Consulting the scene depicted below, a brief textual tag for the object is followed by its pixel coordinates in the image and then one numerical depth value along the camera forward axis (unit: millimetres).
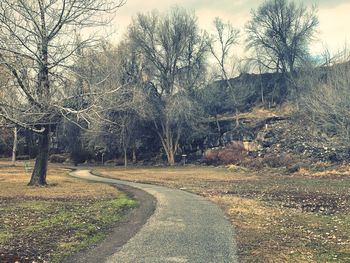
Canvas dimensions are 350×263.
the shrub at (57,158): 73875
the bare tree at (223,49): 70750
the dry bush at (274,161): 42312
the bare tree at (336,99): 35750
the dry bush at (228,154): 51109
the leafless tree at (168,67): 56688
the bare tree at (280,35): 65875
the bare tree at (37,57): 20172
